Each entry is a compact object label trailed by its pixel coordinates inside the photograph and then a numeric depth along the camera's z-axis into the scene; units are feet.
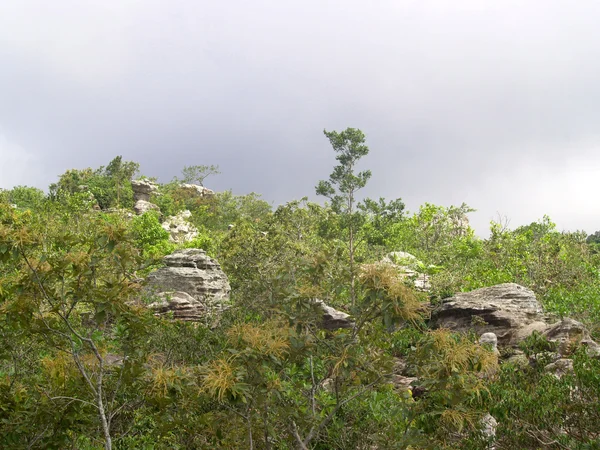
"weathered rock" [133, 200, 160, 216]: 149.59
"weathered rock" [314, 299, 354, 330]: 40.37
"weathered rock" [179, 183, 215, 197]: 183.11
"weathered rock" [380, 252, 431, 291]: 58.75
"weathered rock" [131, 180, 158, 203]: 167.02
